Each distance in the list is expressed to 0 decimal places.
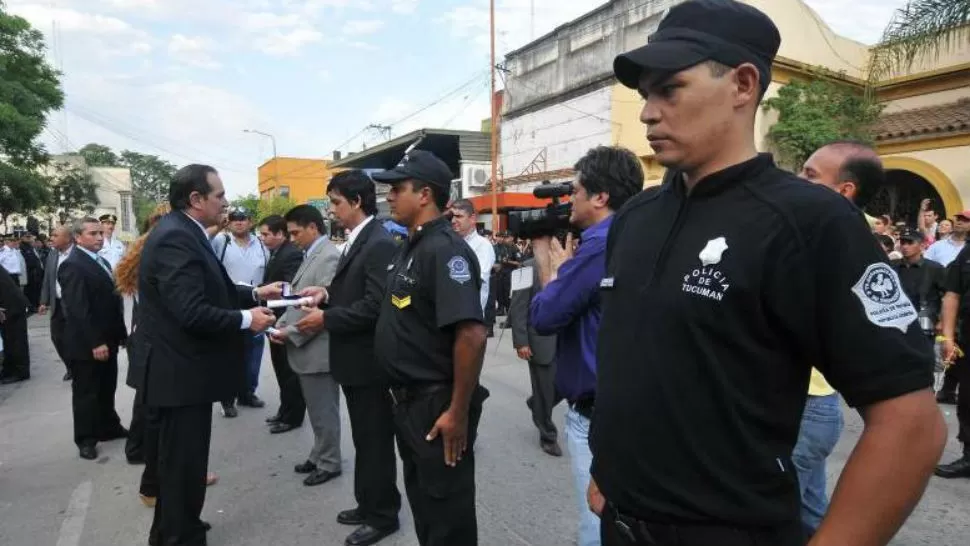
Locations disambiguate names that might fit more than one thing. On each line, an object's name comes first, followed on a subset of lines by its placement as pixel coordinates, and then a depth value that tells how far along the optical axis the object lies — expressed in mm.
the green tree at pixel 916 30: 8969
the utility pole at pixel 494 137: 18969
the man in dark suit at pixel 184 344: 3172
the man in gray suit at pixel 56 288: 6418
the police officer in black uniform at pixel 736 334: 1048
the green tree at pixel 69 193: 29891
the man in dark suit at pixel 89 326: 4914
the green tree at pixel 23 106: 18156
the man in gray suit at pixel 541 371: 4926
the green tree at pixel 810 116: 14641
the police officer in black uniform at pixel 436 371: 2615
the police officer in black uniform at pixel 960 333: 4266
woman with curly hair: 3861
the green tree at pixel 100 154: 76812
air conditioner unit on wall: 27016
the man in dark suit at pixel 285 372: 5621
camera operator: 2355
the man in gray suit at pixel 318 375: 4246
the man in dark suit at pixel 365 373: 3449
